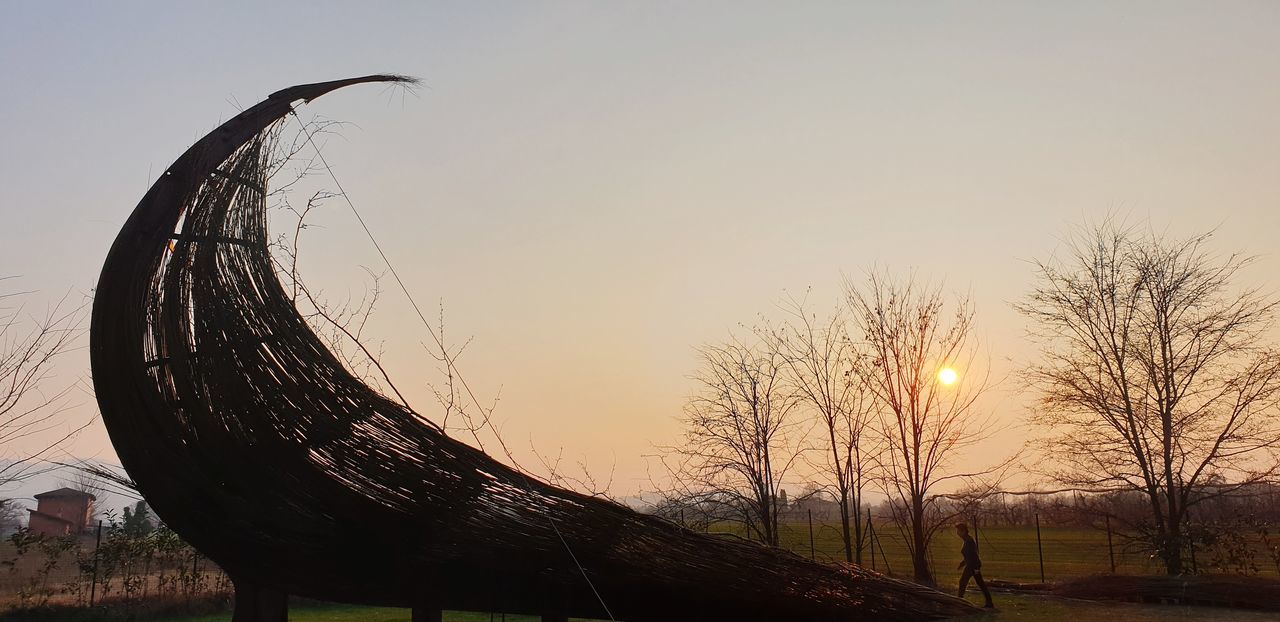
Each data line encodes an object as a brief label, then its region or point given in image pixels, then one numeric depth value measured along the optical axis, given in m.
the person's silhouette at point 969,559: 10.42
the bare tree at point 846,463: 13.45
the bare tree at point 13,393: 8.29
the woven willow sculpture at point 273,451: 3.59
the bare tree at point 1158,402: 14.16
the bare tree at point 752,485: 11.89
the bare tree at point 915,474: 13.16
